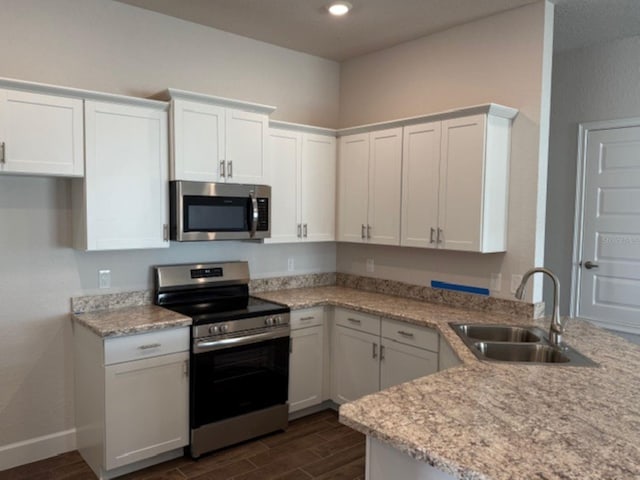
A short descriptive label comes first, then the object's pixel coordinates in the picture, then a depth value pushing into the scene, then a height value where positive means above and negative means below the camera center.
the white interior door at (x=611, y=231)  3.72 -0.07
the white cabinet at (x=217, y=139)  3.05 +0.50
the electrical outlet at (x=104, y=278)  3.13 -0.42
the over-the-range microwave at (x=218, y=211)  3.07 +0.02
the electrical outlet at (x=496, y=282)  3.29 -0.43
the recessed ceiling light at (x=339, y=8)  3.11 +1.36
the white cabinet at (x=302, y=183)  3.68 +0.26
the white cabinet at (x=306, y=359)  3.48 -1.04
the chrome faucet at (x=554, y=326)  2.34 -0.53
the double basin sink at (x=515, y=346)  2.26 -0.64
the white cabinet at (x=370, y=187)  3.58 +0.23
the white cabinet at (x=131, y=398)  2.68 -1.06
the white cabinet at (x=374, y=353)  3.07 -0.92
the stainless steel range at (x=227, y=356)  2.95 -0.90
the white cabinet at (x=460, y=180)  3.07 +0.25
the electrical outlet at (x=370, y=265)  4.16 -0.41
